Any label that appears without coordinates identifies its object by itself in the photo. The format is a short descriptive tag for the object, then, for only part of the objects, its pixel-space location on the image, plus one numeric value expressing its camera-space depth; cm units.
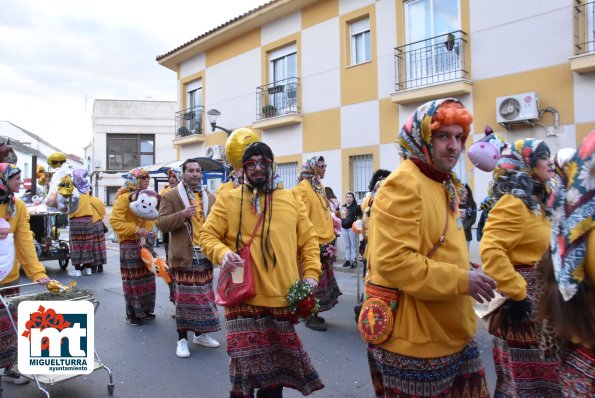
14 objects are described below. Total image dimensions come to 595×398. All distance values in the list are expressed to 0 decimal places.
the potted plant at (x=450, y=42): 1116
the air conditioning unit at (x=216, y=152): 1826
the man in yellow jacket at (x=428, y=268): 226
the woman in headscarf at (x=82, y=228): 1095
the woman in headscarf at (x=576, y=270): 189
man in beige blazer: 538
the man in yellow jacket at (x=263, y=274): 336
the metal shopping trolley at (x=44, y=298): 415
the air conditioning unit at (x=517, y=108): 996
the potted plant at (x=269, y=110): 1630
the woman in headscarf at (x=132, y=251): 662
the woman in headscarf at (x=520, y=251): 299
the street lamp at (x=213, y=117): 1639
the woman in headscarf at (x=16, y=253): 431
